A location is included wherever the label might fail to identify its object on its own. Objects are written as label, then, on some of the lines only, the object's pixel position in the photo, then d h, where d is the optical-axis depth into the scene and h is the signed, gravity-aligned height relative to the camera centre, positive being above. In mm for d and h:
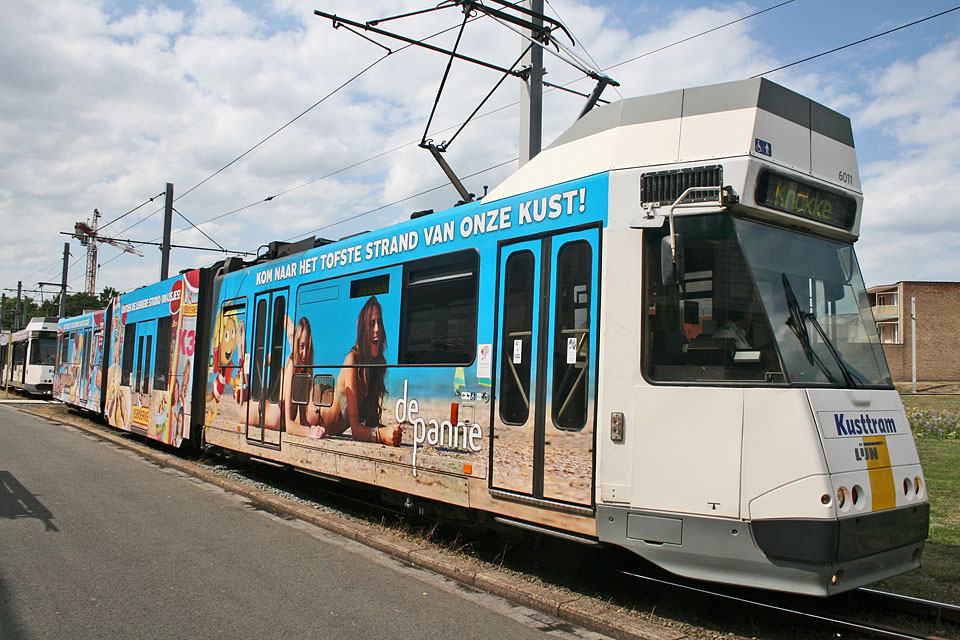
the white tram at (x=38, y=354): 32469 +651
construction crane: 29078 +7846
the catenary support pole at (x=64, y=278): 41362 +4983
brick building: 56188 +5165
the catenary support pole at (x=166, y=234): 24969 +4414
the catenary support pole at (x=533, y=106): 10375 +3709
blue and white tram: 4887 +246
